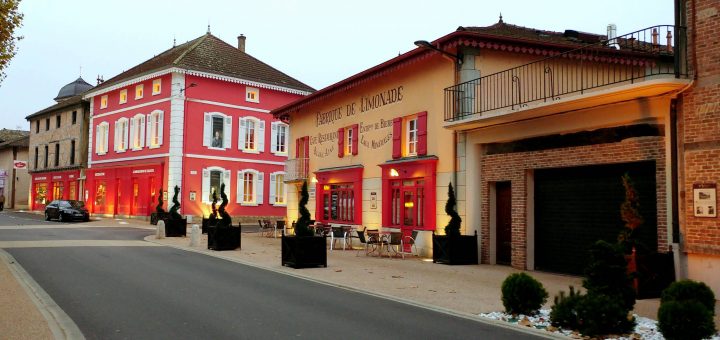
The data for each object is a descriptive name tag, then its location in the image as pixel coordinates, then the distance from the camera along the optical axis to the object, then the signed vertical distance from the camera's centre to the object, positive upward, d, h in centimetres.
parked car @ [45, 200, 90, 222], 3540 -49
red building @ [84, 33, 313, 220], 3534 +452
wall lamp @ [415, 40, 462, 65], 1608 +431
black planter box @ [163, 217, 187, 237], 2489 -95
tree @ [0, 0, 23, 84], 1373 +408
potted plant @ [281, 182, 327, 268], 1477 -106
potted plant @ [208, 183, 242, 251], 1927 -98
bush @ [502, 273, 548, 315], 856 -122
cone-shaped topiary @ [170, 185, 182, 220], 2536 -38
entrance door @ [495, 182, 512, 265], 1593 -38
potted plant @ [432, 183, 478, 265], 1584 -99
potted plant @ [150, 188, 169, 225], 3000 -40
